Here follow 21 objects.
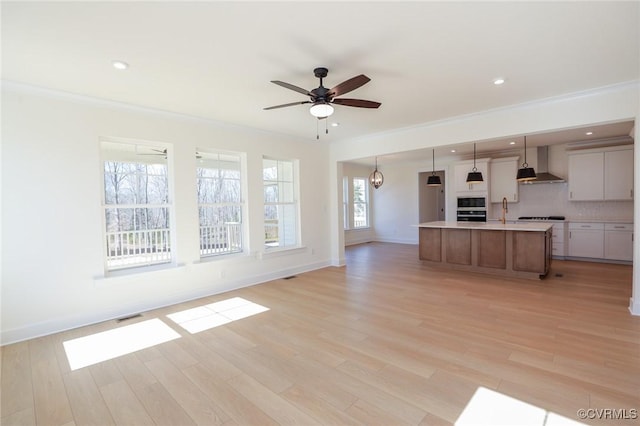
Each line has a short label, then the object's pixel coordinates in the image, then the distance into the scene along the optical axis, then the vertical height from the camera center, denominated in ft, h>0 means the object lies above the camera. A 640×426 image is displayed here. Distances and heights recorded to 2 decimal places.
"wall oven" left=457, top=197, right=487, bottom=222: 25.63 -0.85
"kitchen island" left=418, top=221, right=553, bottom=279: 16.94 -2.96
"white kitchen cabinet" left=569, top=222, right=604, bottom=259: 20.88 -3.00
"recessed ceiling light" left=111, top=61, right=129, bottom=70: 9.14 +4.31
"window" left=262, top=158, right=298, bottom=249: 19.11 -0.05
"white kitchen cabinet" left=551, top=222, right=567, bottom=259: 22.12 -3.10
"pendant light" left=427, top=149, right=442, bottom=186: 23.39 +1.46
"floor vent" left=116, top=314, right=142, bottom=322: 12.29 -4.55
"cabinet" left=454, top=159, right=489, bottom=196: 25.03 +1.78
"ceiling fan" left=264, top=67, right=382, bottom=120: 8.80 +3.37
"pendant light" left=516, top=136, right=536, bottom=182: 18.20 +1.42
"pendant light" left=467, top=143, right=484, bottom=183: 21.35 +1.53
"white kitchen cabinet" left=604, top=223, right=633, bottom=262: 19.84 -2.99
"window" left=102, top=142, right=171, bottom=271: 13.23 +0.03
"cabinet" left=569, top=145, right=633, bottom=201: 20.01 +1.54
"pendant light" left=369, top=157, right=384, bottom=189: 26.88 +1.96
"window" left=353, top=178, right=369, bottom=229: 33.73 -0.18
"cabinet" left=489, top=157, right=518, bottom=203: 24.27 +1.52
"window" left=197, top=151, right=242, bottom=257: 16.15 +0.08
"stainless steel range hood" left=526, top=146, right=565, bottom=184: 23.35 +2.69
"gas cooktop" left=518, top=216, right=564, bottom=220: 22.91 -1.54
